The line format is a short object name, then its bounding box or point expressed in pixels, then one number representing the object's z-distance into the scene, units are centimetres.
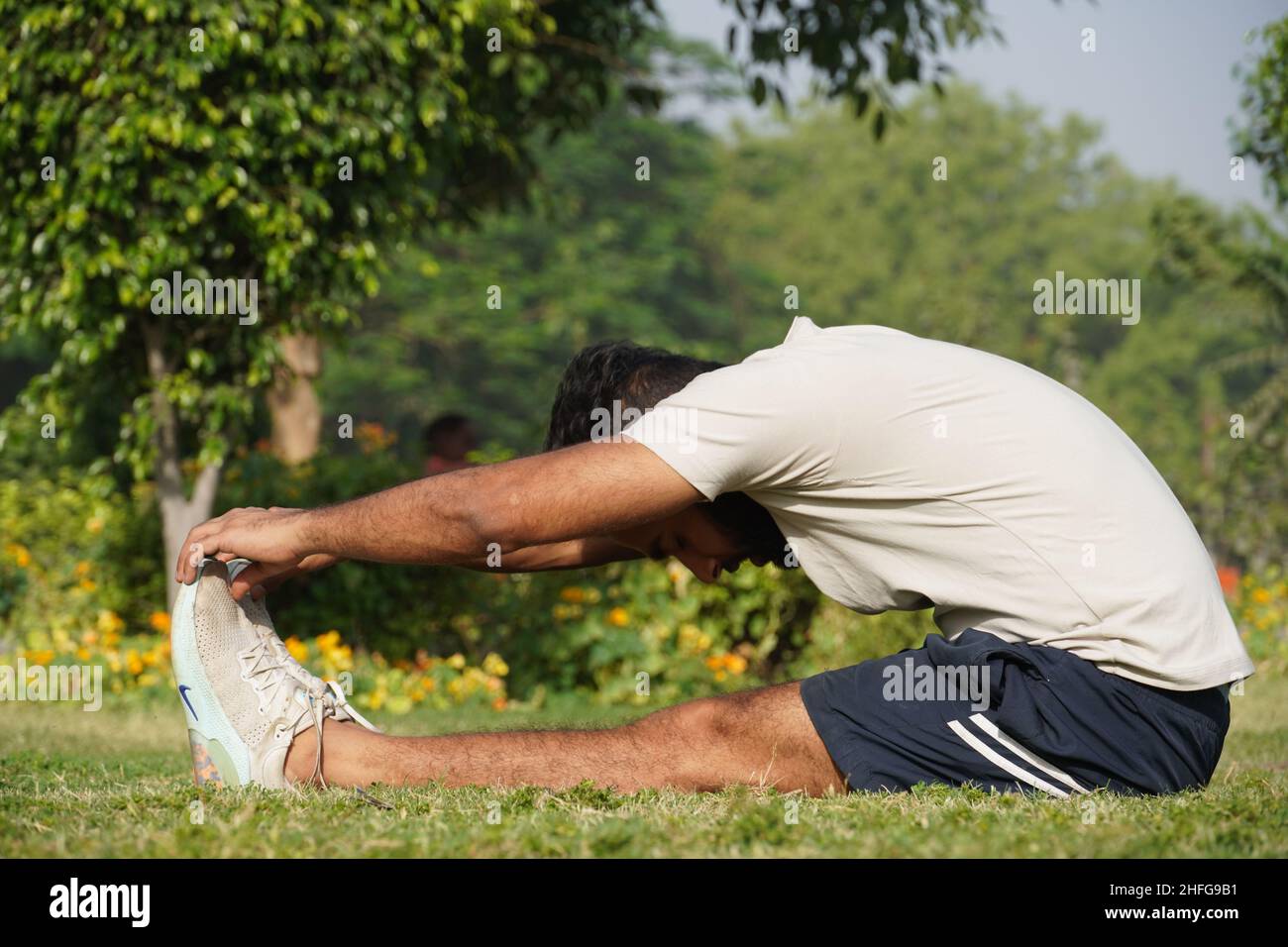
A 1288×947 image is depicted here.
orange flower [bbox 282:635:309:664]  723
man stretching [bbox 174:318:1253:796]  297
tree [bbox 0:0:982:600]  613
